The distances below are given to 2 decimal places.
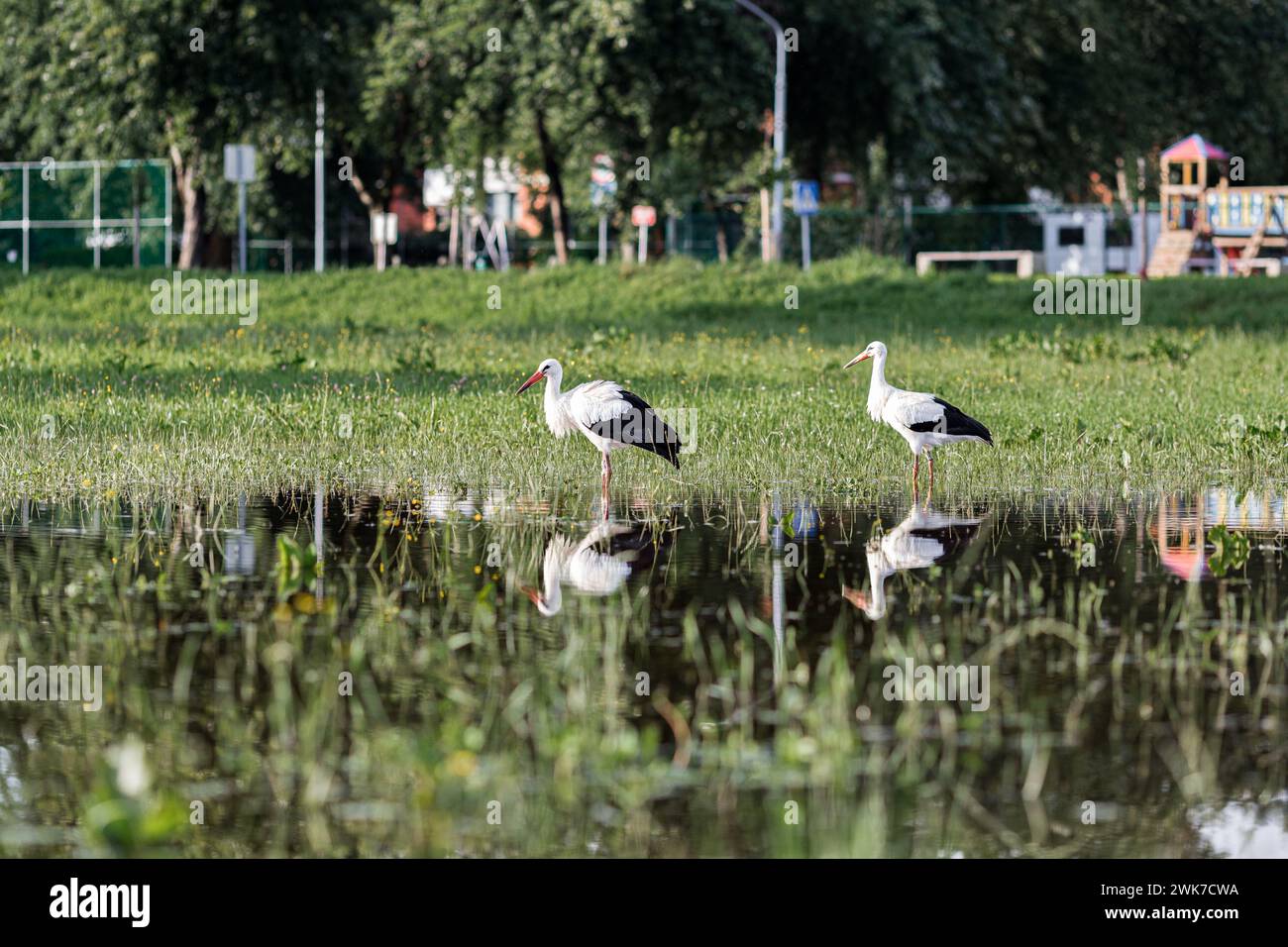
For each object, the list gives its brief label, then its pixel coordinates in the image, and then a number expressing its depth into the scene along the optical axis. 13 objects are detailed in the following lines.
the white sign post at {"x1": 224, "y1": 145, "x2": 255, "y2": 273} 31.58
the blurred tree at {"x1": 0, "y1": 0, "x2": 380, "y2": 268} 36.97
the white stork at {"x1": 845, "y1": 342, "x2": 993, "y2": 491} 13.66
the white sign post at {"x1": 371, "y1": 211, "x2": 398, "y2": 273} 45.84
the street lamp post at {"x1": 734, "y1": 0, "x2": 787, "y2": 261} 35.47
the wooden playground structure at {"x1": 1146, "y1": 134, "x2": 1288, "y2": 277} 39.72
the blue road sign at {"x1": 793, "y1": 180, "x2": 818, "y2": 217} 35.50
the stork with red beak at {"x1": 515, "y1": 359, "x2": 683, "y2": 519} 13.38
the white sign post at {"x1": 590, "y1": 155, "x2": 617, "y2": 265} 40.28
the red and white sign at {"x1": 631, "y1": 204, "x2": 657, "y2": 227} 48.69
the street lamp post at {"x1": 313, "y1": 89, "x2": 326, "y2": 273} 48.02
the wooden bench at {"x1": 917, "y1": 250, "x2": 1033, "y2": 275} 44.16
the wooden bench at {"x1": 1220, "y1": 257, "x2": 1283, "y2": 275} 39.62
